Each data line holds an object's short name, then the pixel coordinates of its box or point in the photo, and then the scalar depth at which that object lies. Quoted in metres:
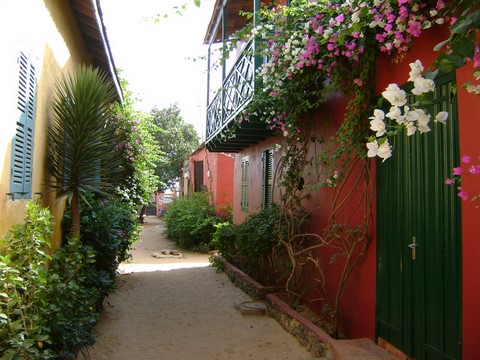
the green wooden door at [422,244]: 3.35
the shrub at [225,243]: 10.47
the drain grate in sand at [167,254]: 15.67
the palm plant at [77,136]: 4.76
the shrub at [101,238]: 5.82
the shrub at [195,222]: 16.69
